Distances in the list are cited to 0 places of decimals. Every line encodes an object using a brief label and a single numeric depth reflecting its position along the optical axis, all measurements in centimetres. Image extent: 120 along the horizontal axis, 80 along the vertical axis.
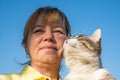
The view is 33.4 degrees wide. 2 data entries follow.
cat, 115
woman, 132
